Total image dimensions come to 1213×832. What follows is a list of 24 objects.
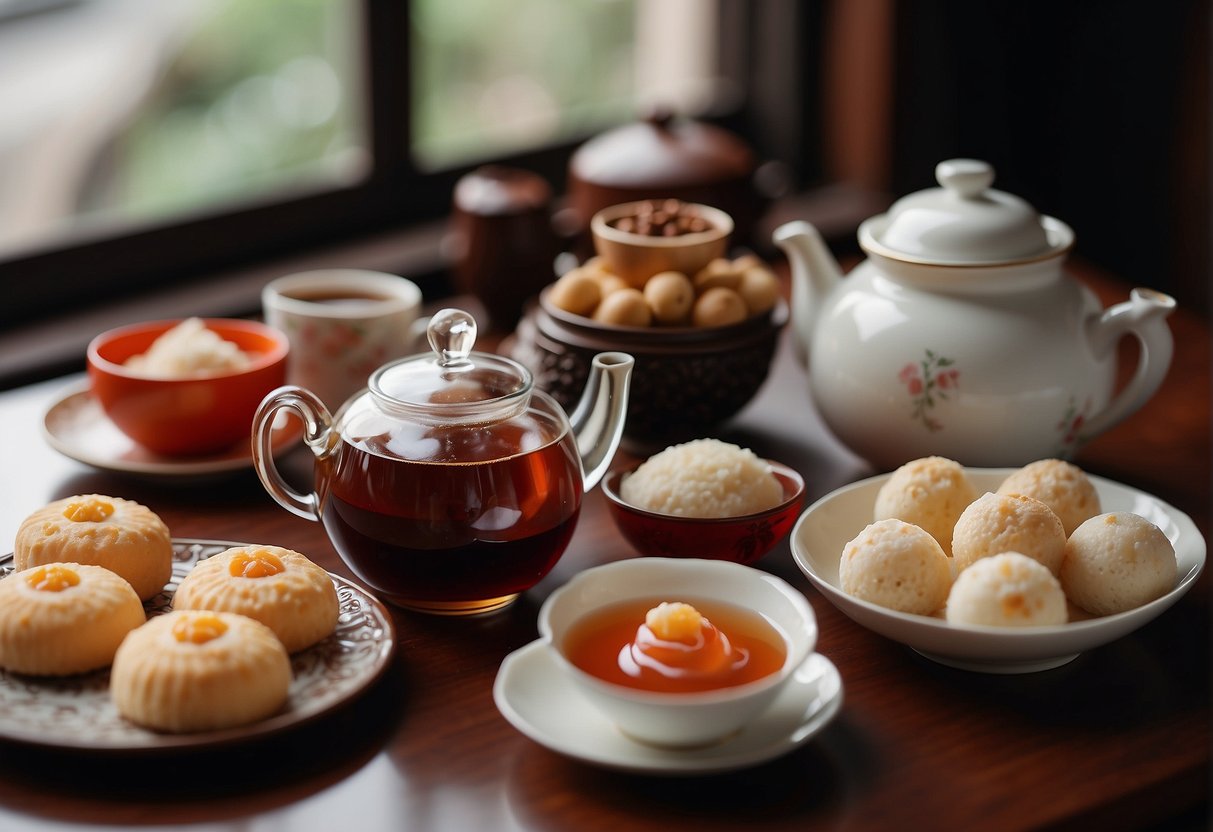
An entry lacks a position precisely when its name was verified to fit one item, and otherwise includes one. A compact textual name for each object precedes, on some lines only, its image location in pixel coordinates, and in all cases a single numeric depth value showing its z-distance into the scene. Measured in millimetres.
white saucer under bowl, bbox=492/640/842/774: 753
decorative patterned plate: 756
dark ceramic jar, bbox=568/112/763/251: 1488
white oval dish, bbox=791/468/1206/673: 841
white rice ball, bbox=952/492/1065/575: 889
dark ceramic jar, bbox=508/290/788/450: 1183
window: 1766
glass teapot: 888
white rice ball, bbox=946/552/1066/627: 836
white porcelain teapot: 1112
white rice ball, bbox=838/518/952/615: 870
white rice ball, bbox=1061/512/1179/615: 884
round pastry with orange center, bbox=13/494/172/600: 898
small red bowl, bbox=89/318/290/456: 1146
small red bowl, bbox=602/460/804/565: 991
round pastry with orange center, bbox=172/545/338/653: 835
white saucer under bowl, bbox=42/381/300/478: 1140
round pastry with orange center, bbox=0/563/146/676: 807
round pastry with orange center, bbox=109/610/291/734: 752
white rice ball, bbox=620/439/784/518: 1001
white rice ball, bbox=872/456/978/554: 970
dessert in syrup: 802
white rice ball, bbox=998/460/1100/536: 967
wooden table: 753
